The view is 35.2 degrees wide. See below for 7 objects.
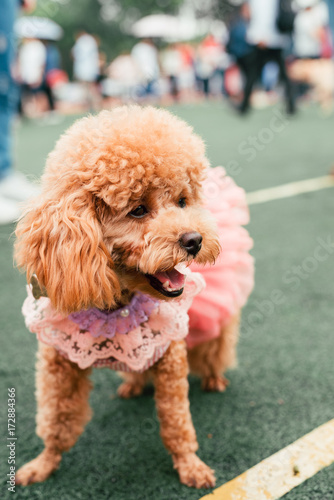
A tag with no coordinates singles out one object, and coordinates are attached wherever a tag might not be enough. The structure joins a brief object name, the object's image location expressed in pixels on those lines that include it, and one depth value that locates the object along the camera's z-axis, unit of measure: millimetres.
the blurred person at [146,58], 10825
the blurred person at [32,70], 11599
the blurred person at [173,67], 17219
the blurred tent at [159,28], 17281
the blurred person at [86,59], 12930
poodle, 1368
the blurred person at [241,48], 9501
